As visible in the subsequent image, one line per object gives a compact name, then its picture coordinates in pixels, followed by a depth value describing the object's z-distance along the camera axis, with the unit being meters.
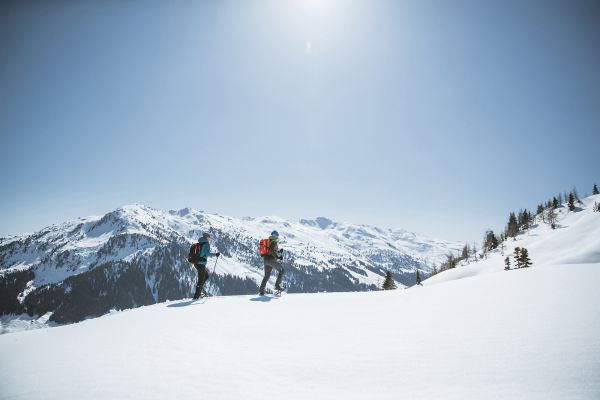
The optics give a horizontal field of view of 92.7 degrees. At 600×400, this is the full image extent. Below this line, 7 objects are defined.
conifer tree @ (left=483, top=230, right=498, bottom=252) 141.12
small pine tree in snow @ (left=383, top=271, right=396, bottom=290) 62.03
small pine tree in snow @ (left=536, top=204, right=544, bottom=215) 179.60
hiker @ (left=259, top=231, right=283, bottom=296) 13.40
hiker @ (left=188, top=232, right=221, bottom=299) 12.08
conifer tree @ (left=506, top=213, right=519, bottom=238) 149.34
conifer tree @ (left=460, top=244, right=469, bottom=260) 155.07
